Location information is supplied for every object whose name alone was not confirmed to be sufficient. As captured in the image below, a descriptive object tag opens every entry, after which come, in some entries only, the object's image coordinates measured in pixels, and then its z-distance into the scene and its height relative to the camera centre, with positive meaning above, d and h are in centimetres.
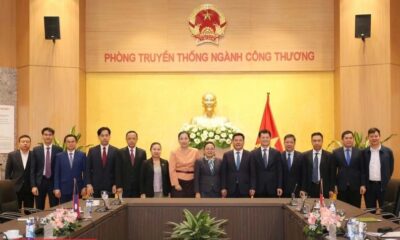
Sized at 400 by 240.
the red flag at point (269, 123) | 971 +13
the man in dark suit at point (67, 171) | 718 -47
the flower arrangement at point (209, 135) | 848 -6
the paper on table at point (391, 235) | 355 -64
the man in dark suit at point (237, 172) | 707 -50
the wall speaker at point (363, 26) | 905 +160
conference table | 587 -85
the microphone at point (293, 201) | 558 -68
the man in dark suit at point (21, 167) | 722 -42
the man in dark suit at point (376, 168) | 692 -45
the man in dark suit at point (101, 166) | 725 -42
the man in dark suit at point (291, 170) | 714 -48
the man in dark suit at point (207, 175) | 709 -53
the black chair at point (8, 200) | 538 -63
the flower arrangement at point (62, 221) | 370 -57
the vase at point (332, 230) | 354 -60
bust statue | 938 +27
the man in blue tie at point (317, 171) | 705 -49
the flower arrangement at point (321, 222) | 355 -56
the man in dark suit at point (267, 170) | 706 -47
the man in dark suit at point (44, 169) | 729 -45
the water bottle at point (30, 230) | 356 -59
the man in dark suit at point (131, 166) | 738 -43
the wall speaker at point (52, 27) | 926 +166
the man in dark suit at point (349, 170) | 707 -49
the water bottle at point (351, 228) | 345 -58
